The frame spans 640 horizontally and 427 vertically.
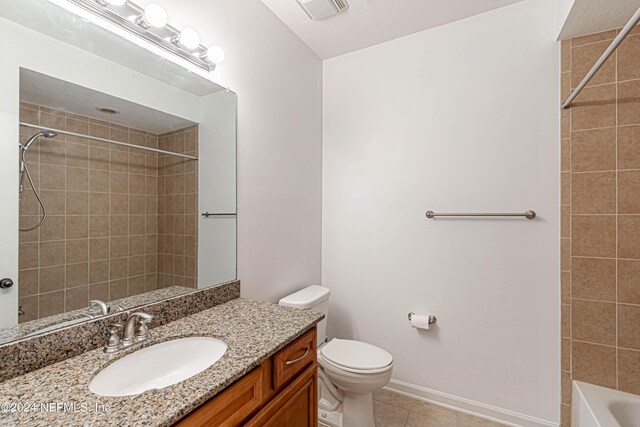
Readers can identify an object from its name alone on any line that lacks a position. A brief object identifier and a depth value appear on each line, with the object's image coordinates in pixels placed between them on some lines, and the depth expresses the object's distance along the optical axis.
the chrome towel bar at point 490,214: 1.65
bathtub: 1.32
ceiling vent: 1.65
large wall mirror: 0.83
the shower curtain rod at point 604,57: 0.90
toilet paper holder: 1.90
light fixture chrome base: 1.01
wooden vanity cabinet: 0.78
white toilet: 1.53
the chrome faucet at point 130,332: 0.94
